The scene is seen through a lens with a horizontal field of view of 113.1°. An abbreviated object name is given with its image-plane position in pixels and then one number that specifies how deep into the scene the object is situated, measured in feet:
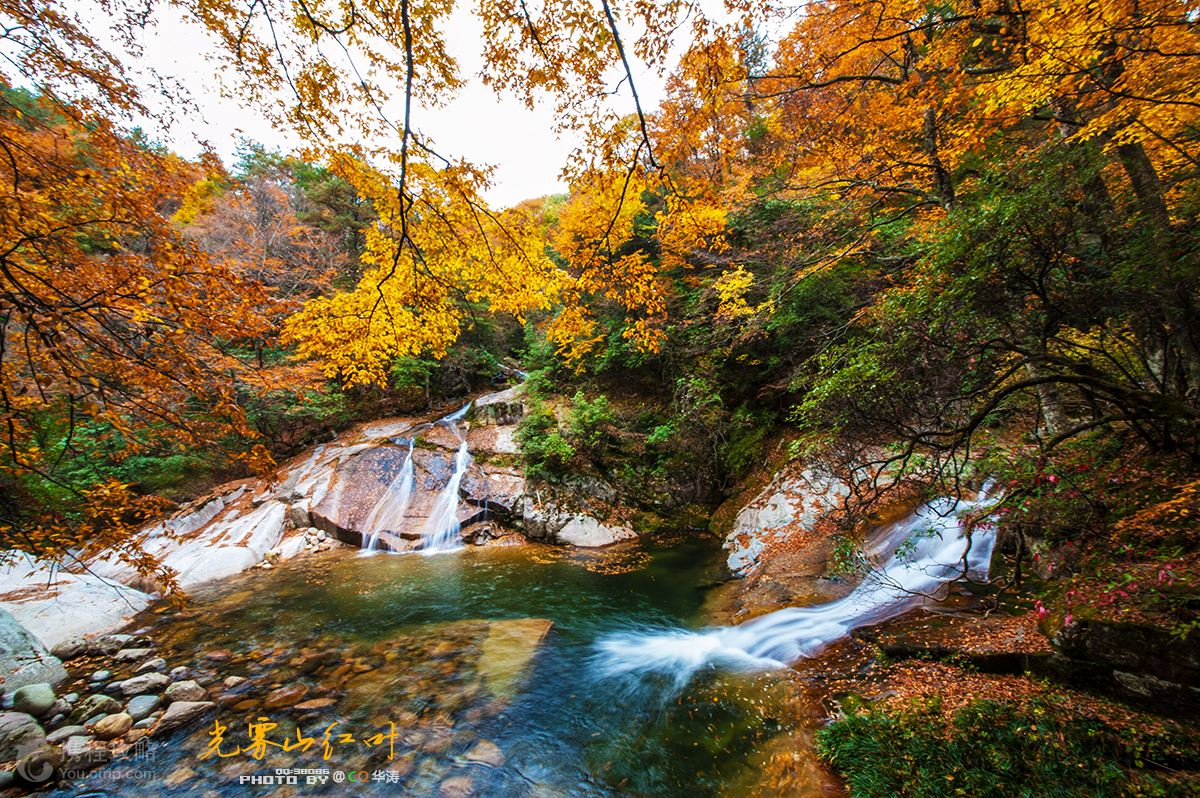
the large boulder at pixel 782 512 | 25.27
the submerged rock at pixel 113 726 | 12.97
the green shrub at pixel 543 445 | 35.99
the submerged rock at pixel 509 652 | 15.87
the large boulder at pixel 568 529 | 33.17
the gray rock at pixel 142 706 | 13.95
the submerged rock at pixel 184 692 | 14.84
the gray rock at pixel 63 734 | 12.70
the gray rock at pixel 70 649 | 18.08
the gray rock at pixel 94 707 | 13.88
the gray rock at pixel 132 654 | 17.78
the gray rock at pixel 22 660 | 15.15
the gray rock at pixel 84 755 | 11.85
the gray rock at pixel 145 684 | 15.26
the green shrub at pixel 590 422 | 37.17
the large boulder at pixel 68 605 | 19.47
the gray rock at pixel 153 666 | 16.92
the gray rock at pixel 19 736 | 11.51
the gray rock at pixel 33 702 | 13.67
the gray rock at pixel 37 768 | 11.13
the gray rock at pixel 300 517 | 36.01
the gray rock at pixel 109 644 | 18.43
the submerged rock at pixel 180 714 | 13.50
